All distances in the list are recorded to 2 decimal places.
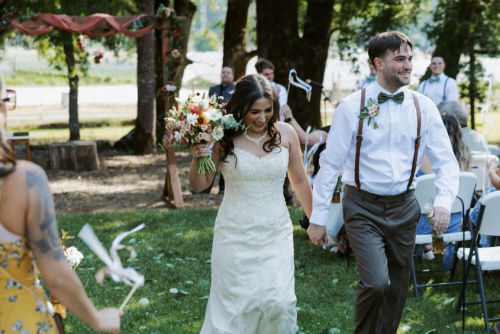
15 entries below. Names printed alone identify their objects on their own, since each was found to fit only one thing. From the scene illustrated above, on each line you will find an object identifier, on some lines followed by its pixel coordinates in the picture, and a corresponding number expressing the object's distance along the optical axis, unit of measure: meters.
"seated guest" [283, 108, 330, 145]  9.12
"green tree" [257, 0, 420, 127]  15.19
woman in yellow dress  2.67
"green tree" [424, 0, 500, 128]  18.95
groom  5.09
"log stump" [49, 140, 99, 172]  16.17
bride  4.93
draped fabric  11.59
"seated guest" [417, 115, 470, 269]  7.39
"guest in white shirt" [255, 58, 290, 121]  10.34
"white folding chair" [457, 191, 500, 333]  5.89
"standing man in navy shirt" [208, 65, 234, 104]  11.48
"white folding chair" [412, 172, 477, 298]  6.71
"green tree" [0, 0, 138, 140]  15.52
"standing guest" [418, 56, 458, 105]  12.58
